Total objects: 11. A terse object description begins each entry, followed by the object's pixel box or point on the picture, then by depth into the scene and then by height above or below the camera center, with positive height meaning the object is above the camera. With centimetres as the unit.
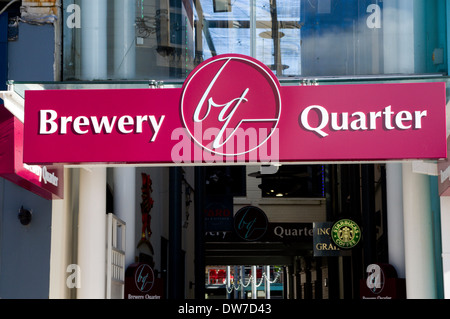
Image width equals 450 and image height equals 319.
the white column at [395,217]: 1120 -50
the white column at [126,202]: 1203 -28
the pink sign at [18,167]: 788 +18
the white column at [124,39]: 911 +167
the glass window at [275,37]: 900 +168
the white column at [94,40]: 920 +168
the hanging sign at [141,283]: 1155 -148
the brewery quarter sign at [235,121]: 794 +63
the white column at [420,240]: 934 -68
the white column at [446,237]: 866 -61
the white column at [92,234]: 955 -61
